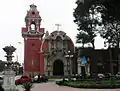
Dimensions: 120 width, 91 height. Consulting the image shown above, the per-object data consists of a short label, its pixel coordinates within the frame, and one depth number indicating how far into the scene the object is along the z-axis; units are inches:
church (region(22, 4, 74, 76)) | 1255.0
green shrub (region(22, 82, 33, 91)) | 384.6
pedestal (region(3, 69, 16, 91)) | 425.2
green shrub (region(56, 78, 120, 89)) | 508.7
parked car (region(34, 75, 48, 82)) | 830.9
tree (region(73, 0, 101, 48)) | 878.9
